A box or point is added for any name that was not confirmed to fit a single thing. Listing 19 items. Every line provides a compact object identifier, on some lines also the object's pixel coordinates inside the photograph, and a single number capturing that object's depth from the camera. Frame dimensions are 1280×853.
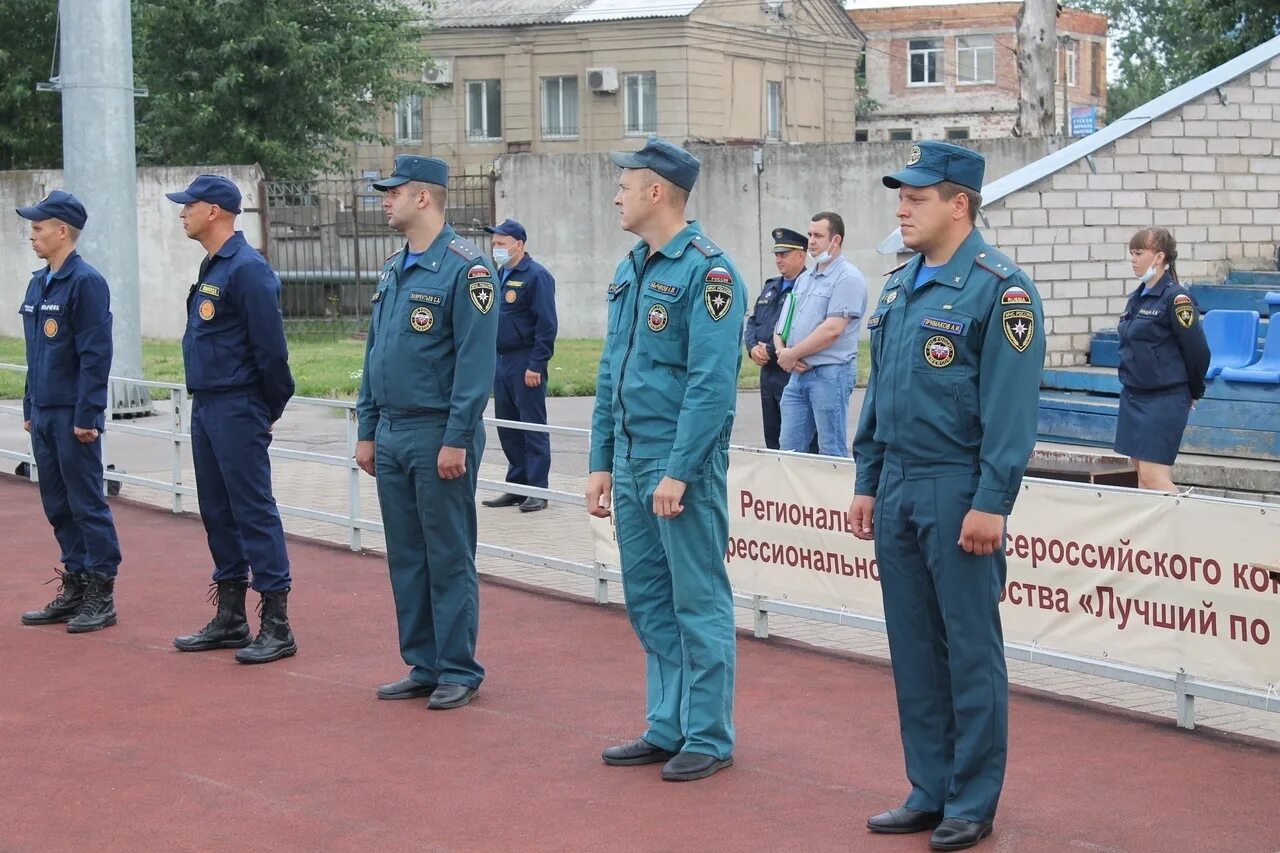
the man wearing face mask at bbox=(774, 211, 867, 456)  9.89
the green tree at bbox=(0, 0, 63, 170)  30.12
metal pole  14.42
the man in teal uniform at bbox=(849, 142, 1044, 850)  4.67
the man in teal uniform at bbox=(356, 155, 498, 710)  6.45
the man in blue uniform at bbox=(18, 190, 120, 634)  7.93
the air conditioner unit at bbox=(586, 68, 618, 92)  43.47
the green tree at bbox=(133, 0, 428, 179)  29.89
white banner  5.96
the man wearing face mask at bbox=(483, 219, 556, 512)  11.59
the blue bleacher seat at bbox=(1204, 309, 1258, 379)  11.62
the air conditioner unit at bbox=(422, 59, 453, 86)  44.94
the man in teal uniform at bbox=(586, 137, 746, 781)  5.46
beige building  43.47
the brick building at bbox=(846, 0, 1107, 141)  59.72
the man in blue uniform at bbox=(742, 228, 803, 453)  10.79
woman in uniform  9.20
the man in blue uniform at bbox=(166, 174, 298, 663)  7.20
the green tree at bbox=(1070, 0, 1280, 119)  20.31
